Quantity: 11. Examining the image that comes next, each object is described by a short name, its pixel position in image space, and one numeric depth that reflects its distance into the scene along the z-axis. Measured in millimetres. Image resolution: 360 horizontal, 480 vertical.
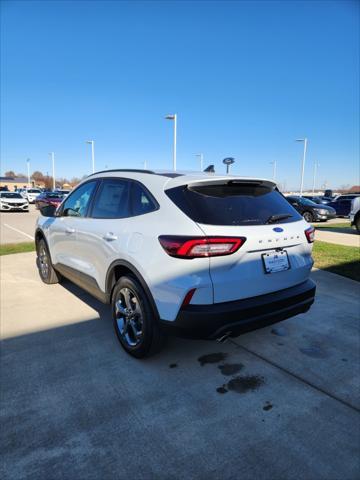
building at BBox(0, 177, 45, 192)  103975
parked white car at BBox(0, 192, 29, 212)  23656
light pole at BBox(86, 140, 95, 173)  40125
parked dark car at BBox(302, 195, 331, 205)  27822
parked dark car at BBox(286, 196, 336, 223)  19512
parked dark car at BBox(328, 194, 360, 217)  22938
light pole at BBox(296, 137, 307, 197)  38000
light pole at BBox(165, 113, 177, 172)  20903
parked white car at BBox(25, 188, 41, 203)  38156
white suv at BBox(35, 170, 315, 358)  2504
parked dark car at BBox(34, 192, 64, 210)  25906
